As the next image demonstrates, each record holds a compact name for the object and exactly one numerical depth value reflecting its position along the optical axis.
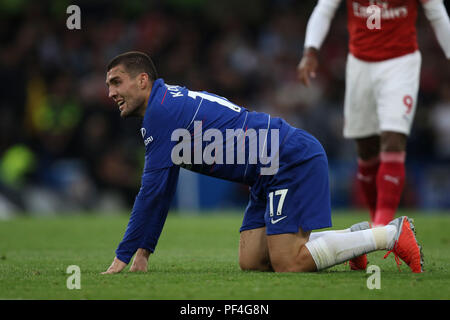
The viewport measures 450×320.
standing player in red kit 12.99
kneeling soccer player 9.42
